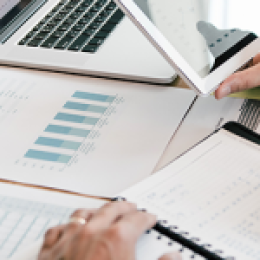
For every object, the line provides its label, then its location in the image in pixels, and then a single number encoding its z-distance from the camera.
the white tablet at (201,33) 0.94
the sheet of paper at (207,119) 0.96
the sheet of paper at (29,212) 0.90
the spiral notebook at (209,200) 0.85
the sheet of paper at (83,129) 0.95
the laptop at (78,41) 1.06
